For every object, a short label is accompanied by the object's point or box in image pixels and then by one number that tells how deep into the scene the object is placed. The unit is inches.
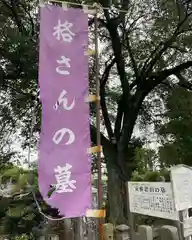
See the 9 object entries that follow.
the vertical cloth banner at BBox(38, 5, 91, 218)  117.8
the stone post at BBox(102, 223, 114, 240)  153.9
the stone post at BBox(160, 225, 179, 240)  153.2
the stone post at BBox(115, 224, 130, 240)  161.8
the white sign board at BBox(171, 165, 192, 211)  150.9
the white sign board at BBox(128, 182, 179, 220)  154.0
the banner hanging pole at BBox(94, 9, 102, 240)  127.1
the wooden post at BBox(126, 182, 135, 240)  231.4
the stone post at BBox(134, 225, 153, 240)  155.0
